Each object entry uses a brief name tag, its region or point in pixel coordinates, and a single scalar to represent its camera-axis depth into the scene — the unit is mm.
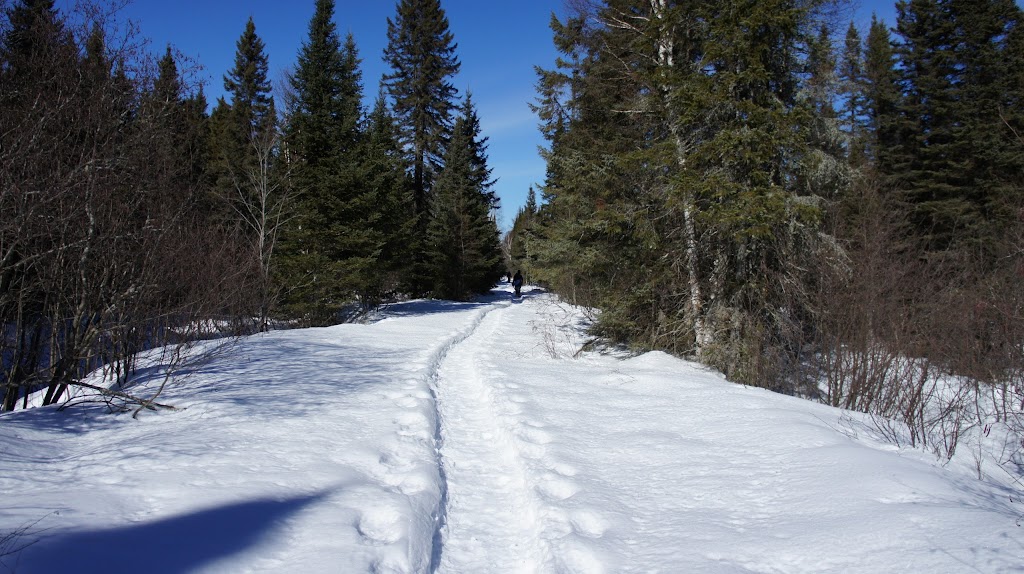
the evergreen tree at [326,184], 16281
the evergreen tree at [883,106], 21219
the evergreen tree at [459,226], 28359
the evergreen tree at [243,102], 26344
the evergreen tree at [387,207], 18875
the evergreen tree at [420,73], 28016
